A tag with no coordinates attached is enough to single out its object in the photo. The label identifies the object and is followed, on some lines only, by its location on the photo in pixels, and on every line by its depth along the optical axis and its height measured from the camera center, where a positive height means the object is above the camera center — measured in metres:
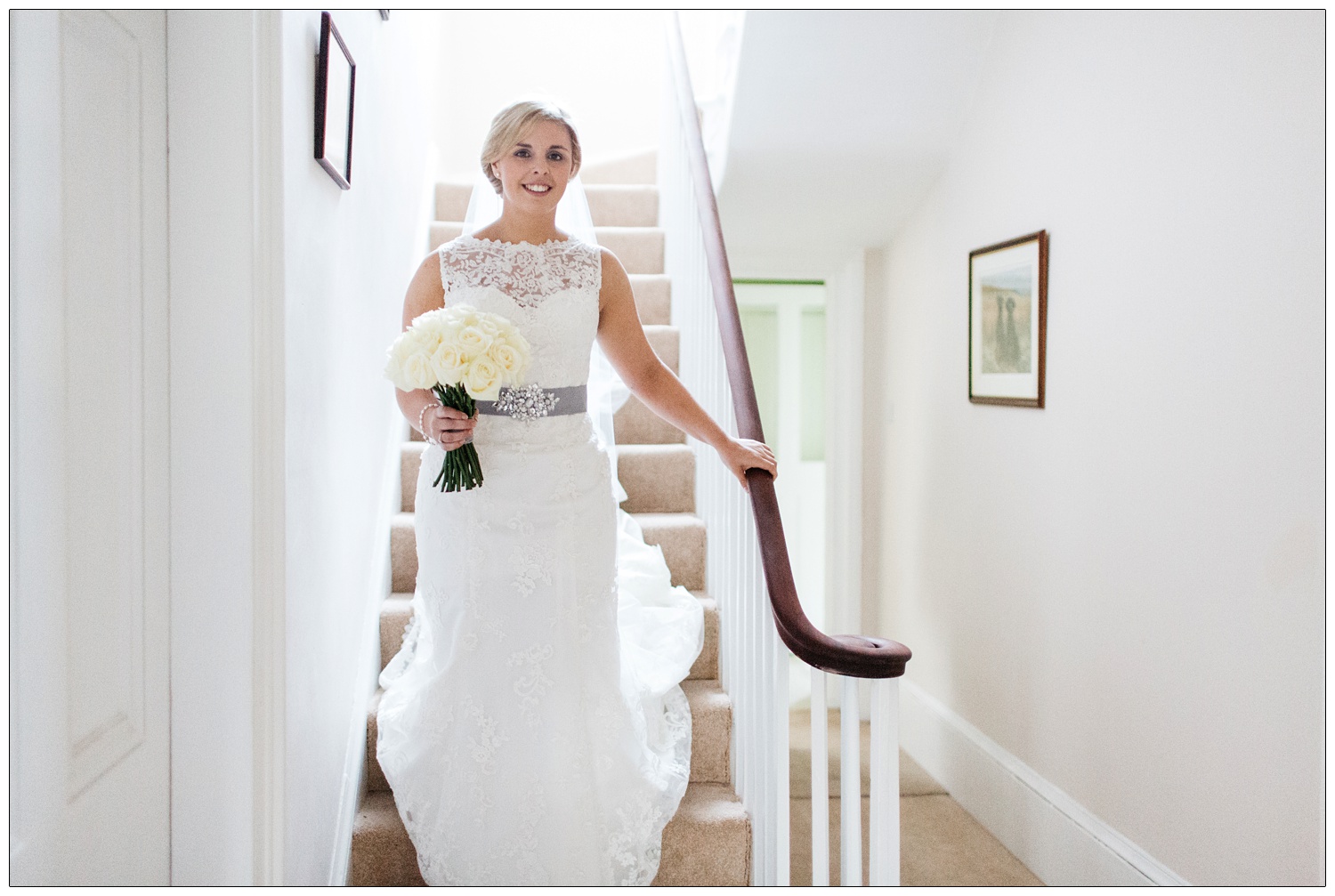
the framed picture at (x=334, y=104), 1.89 +0.69
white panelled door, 1.25 -0.03
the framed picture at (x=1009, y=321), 2.97 +0.38
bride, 1.93 -0.37
